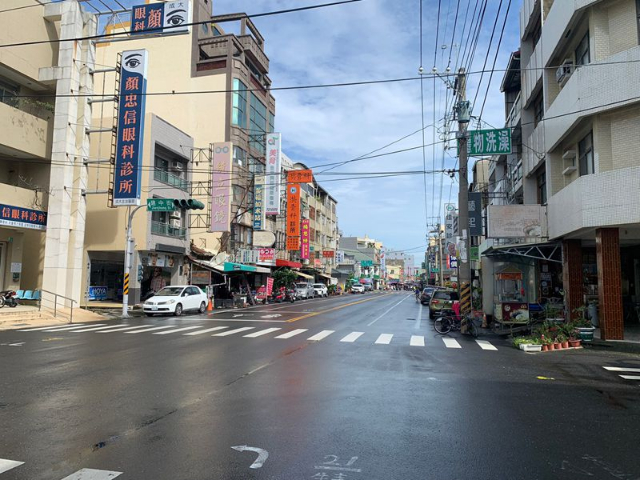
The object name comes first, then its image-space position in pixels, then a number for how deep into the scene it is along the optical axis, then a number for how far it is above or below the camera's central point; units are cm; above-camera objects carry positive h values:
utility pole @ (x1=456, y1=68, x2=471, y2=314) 1861 +326
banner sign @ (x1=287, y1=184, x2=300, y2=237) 4994 +760
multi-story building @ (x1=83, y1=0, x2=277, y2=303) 2995 +974
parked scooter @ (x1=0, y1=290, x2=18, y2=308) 2200 -98
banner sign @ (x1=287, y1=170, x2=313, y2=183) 2620 +604
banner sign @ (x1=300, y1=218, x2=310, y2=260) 5714 +502
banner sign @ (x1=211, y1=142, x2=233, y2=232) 3412 +685
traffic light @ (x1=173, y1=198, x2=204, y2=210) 2239 +365
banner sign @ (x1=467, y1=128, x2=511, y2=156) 1777 +544
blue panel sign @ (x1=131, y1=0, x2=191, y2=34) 2291 +1332
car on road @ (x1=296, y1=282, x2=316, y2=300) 4866 -115
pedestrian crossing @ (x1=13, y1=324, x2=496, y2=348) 1471 -192
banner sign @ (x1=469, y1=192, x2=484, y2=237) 2592 +389
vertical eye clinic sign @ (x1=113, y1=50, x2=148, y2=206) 2538 +834
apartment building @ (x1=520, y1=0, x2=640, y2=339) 1377 +485
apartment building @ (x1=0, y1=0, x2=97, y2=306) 2320 +680
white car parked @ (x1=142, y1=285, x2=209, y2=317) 2448 -122
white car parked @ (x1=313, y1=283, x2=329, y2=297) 5784 -125
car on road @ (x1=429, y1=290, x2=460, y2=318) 2497 -108
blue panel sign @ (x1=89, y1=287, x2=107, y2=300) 3134 -102
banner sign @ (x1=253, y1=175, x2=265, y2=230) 4006 +640
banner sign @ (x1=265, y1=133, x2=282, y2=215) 3955 +948
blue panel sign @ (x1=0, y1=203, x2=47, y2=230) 2158 +295
